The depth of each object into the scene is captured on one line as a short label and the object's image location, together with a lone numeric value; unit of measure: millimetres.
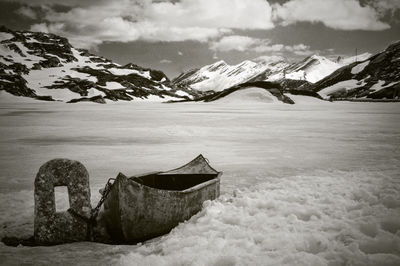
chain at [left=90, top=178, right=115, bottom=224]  5512
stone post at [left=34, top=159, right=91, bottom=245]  5312
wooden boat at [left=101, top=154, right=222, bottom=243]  5090
